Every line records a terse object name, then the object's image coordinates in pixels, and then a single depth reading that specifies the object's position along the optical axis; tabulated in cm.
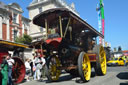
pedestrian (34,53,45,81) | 571
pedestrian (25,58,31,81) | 634
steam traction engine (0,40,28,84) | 535
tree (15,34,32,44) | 1513
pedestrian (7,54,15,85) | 451
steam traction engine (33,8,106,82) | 454
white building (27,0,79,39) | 2385
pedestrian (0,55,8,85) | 423
